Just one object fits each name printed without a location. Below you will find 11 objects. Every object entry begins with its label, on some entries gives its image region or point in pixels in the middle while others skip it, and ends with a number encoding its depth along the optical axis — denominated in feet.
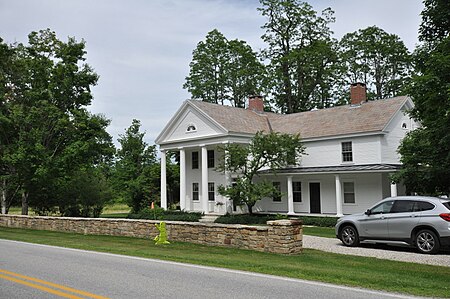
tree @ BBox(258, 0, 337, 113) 155.63
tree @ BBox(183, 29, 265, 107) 160.45
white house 87.35
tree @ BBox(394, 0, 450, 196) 52.03
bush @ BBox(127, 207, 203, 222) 94.79
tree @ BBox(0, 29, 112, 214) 91.66
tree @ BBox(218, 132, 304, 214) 87.97
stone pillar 41.55
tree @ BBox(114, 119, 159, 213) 124.06
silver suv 41.47
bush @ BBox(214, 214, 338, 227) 78.74
